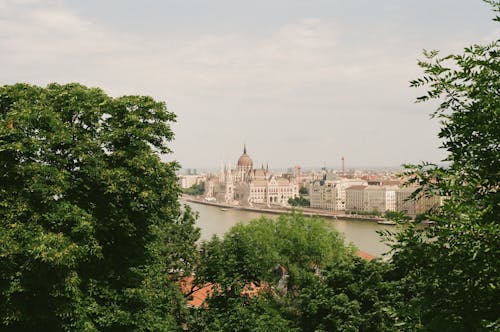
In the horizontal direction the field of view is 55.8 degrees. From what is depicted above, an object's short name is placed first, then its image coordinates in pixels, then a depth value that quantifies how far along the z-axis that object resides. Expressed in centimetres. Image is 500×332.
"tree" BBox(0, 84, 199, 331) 748
